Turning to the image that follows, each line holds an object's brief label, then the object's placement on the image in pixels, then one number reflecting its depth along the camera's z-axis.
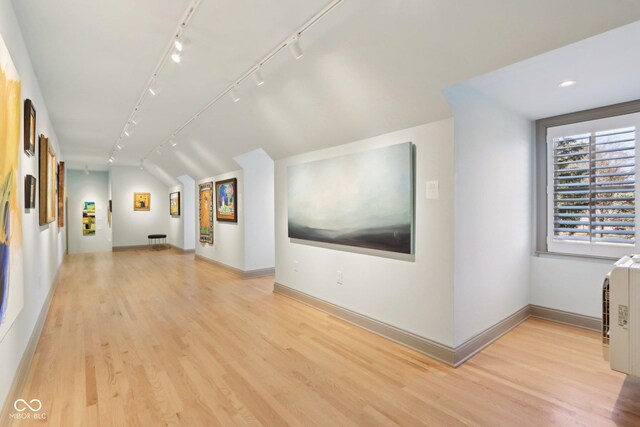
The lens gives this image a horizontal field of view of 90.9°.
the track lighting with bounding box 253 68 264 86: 3.07
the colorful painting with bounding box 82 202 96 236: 10.98
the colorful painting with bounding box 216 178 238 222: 6.66
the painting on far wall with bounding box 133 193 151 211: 10.91
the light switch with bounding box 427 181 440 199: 2.86
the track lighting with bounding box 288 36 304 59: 2.49
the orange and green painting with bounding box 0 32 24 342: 1.72
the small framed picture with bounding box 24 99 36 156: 2.68
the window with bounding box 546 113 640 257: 3.27
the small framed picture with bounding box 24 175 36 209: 2.72
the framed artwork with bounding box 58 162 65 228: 6.68
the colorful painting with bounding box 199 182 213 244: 7.82
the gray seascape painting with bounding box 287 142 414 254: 3.11
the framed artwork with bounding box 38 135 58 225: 3.85
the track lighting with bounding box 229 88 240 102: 3.63
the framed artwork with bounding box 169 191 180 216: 10.35
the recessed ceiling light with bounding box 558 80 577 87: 2.79
